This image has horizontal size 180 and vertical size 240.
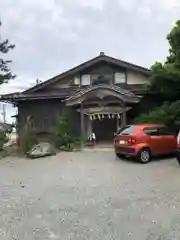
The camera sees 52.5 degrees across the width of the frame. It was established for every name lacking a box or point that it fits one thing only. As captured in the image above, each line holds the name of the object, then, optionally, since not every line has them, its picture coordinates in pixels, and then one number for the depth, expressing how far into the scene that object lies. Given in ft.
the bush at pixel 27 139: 33.02
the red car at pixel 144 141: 24.91
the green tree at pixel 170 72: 30.88
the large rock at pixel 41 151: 30.51
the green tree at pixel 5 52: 45.93
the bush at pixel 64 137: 34.48
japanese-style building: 38.86
